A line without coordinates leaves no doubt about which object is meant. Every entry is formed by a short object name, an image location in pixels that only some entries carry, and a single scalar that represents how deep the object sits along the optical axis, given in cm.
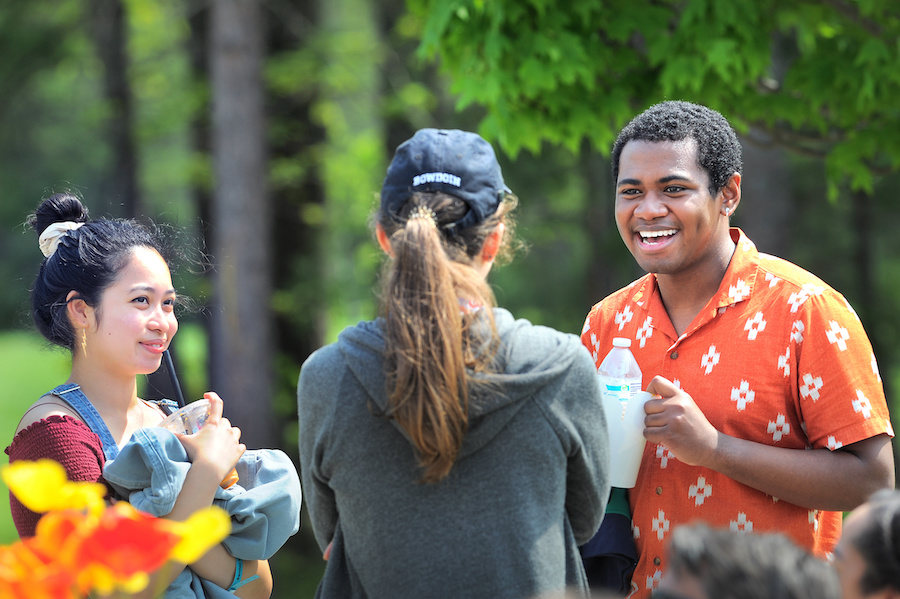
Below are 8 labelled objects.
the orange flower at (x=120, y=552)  632
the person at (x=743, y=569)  638
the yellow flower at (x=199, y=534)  632
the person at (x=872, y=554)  659
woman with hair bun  702
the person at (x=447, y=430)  666
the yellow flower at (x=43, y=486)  634
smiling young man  696
